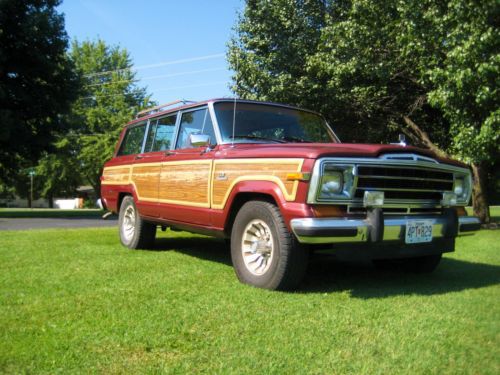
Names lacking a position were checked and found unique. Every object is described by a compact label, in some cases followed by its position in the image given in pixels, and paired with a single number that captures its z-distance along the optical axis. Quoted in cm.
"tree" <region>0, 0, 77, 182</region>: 1773
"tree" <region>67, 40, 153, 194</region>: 3825
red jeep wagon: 390
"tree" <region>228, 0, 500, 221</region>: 1052
